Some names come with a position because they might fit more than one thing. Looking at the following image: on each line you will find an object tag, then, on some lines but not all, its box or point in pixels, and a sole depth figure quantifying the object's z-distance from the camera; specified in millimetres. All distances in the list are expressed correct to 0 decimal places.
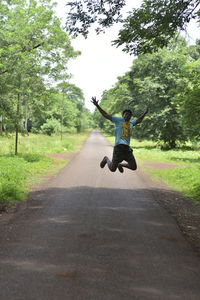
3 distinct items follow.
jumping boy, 7836
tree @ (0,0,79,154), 18766
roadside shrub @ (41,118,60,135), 55750
